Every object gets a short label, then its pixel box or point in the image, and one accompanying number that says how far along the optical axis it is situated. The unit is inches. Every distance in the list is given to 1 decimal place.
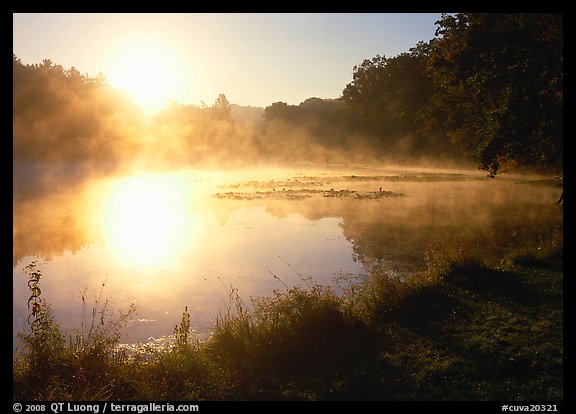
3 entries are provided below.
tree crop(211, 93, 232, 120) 4665.4
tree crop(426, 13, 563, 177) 570.9
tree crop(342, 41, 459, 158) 2967.5
